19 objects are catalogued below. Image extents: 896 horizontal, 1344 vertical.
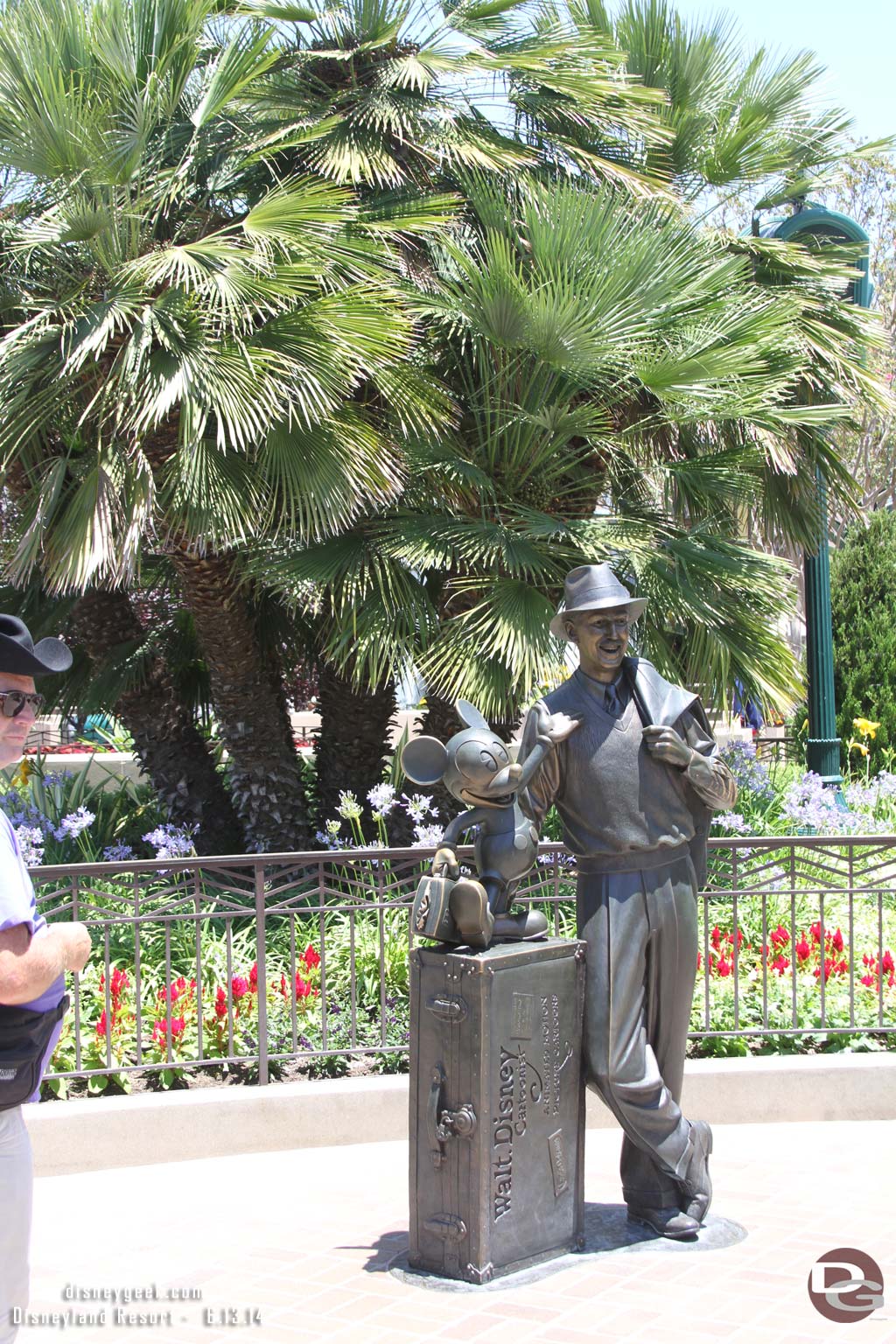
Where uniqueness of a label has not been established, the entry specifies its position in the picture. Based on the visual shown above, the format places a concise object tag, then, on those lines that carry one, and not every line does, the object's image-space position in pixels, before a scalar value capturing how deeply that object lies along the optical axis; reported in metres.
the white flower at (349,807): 6.54
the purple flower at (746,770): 8.77
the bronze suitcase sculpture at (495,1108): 3.85
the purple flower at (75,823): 6.96
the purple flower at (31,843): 6.77
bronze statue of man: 4.04
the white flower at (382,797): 6.75
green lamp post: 9.10
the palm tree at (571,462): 6.84
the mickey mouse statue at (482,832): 3.95
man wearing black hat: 2.59
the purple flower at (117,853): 7.60
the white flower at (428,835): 6.77
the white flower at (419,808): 6.70
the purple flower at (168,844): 6.93
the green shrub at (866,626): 13.19
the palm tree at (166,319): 6.45
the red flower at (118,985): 5.86
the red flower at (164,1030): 5.68
